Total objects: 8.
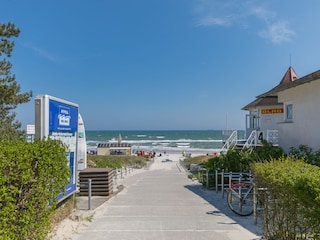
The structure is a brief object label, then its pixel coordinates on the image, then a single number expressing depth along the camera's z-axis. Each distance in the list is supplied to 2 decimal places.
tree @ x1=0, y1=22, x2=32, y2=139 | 12.12
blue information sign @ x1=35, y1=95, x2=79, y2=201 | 5.05
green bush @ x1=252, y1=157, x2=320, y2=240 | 2.75
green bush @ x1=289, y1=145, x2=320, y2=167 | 7.78
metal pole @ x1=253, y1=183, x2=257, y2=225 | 4.73
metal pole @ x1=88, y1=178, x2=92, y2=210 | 6.70
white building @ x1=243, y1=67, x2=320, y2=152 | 8.55
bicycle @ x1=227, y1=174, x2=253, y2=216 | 6.23
